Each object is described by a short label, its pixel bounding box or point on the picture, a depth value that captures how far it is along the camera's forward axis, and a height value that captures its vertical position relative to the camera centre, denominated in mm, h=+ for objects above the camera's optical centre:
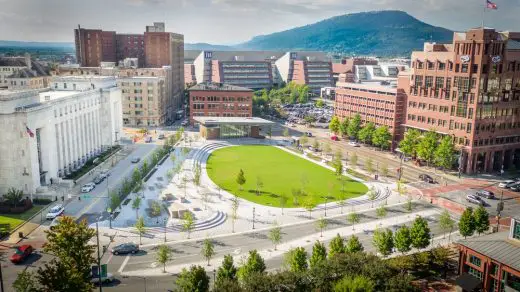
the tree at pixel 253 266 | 43031 -19261
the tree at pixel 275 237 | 55500 -21157
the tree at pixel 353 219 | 63762 -21587
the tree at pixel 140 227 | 57488 -20723
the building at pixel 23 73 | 149375 -639
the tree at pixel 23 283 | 38003 -18824
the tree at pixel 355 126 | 127688 -14913
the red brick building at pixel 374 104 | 117188 -8251
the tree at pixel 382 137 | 115875 -16348
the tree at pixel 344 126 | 131500 -15477
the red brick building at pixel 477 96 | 95562 -4196
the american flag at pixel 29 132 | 70938 -10016
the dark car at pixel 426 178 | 90812 -21584
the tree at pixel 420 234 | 53062 -19564
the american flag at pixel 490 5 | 91769 +15574
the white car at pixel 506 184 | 87750 -21743
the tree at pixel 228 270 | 42022 -19414
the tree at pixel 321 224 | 61556 -21854
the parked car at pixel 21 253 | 51903 -22429
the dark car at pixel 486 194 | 81669 -22243
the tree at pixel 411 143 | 104750 -16177
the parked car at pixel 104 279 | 47062 -22844
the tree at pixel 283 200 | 71188 -21433
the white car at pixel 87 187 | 78375 -21270
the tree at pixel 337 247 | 47281 -18910
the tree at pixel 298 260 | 44906 -19418
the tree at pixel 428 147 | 98250 -16108
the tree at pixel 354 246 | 47344 -18735
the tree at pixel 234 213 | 65588 -22410
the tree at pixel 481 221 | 58344 -19465
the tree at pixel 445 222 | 60125 -20275
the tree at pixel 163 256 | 49094 -20911
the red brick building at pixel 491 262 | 43594 -19477
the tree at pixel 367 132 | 121438 -15928
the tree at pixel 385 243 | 51250 -19950
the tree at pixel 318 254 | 45719 -19141
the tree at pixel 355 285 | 35031 -17223
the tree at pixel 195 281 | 37906 -18446
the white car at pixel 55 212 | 65688 -21744
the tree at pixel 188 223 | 59781 -21195
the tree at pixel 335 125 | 135250 -15699
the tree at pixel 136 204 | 66688 -20561
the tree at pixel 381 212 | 66750 -21089
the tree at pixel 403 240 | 52406 -20008
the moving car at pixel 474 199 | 77625 -22271
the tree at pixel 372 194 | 75762 -21730
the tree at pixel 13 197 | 68062 -20056
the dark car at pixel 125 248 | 55094 -22617
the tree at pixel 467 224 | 58062 -19904
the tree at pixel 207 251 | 50353 -20944
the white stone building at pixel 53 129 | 71625 -11140
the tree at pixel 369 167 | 94375 -20389
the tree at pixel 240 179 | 80250 -19527
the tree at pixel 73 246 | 39775 -16641
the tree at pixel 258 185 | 80438 -21153
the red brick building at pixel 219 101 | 149250 -9507
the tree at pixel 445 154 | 94625 -16884
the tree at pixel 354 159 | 98519 -19201
